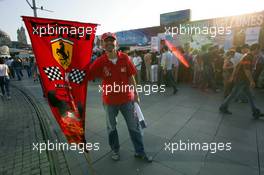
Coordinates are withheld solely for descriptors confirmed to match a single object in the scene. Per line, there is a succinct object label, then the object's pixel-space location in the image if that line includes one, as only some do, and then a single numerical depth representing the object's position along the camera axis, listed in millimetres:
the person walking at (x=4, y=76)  7582
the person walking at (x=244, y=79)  4051
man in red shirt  2490
